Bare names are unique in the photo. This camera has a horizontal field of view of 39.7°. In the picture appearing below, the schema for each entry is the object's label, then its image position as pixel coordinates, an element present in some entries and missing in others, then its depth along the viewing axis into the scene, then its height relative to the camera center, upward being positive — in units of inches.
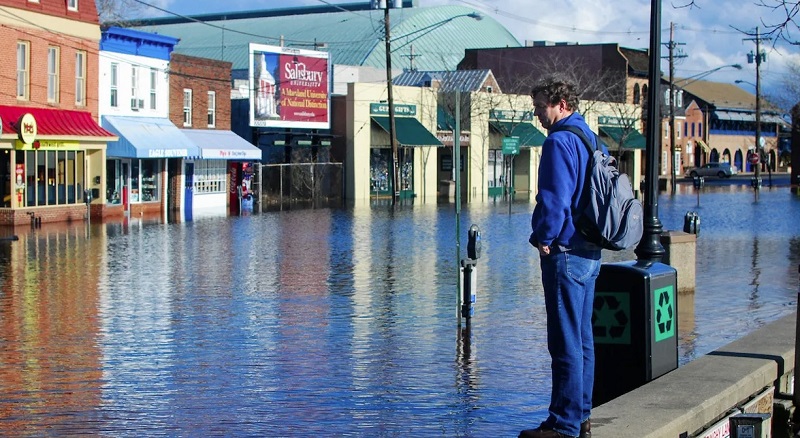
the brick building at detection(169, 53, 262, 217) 1732.3 +66.1
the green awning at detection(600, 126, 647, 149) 2870.8 +103.6
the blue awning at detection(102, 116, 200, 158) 1525.6 +54.6
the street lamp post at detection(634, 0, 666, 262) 443.8 +6.1
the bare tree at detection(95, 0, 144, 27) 2000.5 +298.5
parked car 3620.8 +21.7
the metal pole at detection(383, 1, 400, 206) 1972.2 +84.9
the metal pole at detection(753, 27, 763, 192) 2902.8 +205.5
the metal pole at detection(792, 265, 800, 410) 315.6 -60.9
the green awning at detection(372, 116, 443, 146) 2203.5 +90.7
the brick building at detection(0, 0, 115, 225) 1301.7 +81.2
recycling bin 312.5 -42.5
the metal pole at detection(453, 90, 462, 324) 455.3 +8.5
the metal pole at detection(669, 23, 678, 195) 2501.7 +171.9
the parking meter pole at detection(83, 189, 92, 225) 1348.7 -29.6
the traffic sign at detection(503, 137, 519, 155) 1865.2 +53.5
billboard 1959.9 +162.3
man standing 245.6 -20.7
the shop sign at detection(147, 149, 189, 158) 1548.2 +34.3
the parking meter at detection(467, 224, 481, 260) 490.9 -29.8
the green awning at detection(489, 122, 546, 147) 2512.3 +104.4
